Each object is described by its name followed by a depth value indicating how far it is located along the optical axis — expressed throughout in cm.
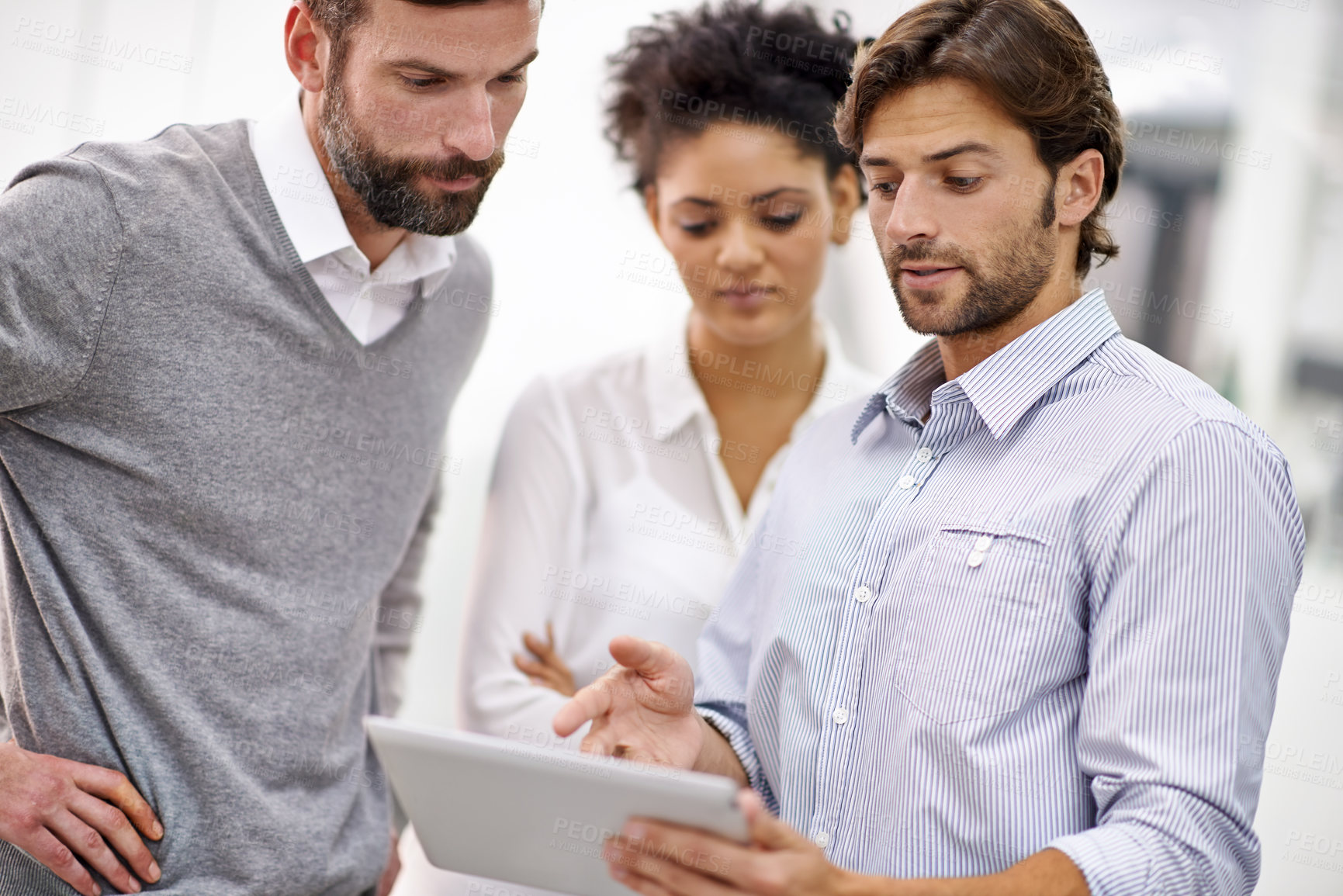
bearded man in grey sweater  148
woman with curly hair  202
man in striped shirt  113
